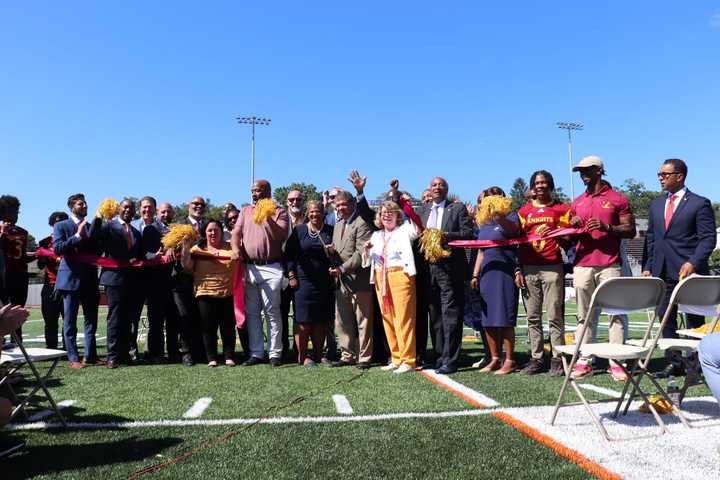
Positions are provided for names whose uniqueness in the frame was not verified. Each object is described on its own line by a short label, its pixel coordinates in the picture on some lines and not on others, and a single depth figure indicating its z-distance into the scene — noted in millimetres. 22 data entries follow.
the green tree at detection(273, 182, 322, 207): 95438
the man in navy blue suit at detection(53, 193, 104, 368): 7371
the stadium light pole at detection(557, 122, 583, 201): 64062
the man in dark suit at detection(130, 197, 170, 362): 7922
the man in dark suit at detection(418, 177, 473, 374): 6777
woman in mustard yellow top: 7574
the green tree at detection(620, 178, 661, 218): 126212
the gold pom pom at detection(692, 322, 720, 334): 4750
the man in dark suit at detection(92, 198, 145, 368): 7555
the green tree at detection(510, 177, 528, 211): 145138
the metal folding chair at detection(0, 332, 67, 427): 4032
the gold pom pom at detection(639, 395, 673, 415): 4465
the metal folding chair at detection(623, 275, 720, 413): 4051
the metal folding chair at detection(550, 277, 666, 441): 3867
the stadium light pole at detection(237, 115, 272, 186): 51406
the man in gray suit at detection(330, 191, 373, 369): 7219
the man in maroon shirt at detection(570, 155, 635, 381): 6094
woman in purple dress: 6512
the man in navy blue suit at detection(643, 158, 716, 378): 5918
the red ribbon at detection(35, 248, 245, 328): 7500
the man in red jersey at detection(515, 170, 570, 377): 6293
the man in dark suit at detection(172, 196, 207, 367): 7750
